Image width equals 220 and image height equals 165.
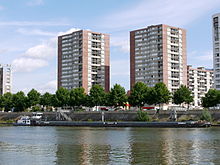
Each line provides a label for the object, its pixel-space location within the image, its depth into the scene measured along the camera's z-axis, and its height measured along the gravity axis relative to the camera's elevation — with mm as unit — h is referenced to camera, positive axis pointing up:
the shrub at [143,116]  151688 -1492
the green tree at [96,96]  183750 +7376
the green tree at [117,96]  175000 +7086
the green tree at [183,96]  169000 +6758
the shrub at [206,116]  133750 -1332
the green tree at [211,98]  156000 +5408
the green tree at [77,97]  192375 +7236
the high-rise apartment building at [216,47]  192000 +31395
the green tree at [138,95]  168875 +7236
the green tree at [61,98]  195875 +6962
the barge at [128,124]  126875 -4132
